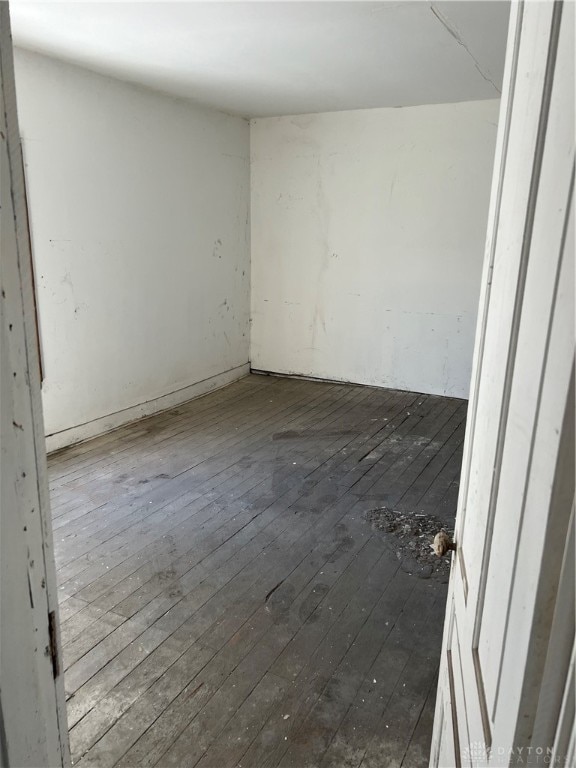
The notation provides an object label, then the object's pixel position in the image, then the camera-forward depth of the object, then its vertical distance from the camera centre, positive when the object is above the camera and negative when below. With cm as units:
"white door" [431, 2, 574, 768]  57 -25
